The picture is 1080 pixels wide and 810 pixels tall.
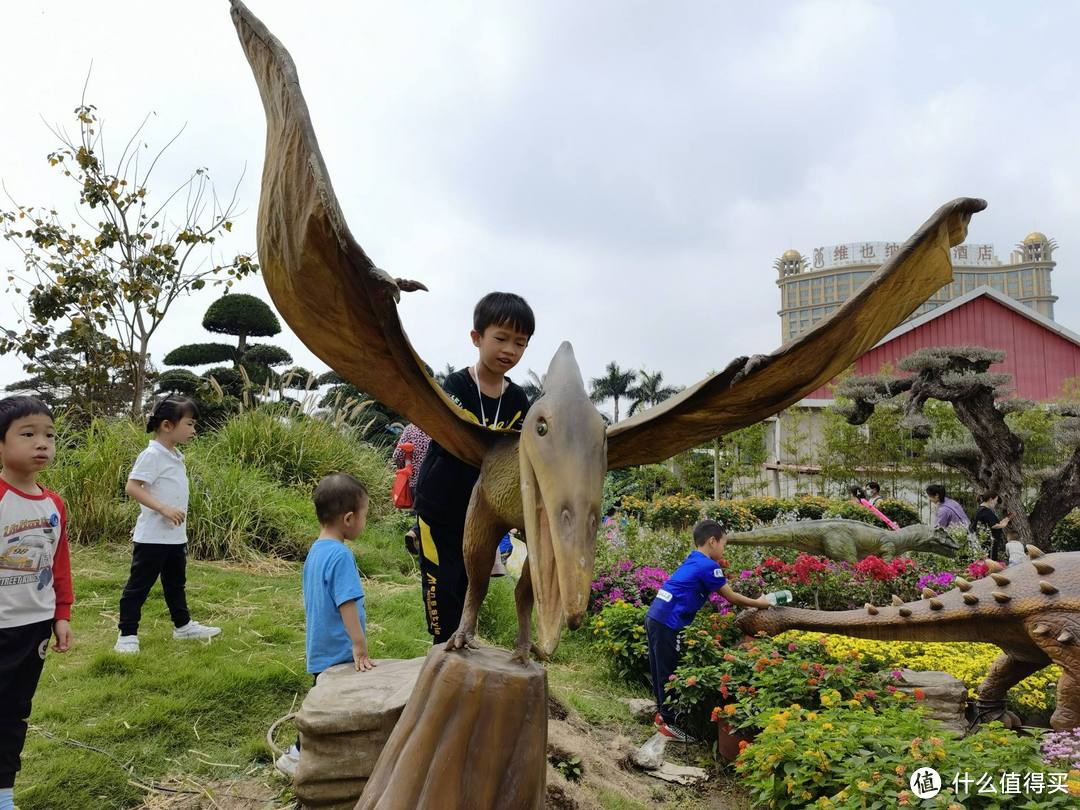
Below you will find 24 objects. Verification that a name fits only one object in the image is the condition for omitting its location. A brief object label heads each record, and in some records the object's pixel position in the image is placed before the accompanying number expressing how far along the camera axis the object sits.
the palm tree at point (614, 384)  38.47
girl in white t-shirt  3.63
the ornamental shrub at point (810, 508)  12.19
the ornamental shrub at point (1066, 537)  11.92
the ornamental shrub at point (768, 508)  12.33
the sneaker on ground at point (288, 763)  2.65
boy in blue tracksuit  4.08
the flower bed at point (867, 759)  2.21
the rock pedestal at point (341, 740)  2.21
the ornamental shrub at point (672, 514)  11.97
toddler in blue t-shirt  2.58
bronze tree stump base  1.54
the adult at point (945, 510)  9.50
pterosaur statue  1.20
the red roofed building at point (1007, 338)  15.50
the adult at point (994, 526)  8.79
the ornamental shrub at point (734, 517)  11.35
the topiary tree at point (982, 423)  9.87
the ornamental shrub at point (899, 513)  11.95
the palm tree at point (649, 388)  36.34
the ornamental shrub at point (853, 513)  10.92
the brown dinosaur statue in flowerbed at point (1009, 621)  3.33
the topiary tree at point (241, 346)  13.38
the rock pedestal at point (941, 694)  3.51
